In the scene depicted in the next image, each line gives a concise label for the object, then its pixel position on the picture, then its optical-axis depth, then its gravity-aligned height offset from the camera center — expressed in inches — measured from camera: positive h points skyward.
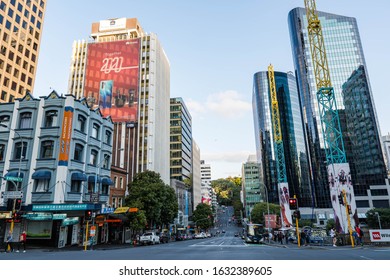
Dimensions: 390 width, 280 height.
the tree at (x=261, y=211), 3548.2 -61.4
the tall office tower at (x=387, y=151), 4937.5 +940.7
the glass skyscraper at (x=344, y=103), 4040.4 +1561.8
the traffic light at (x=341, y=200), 1503.4 +20.3
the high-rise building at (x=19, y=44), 2393.8 +1526.0
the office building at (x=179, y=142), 3964.1 +960.2
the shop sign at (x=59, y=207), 1145.7 +21.0
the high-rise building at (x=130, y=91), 2802.7 +1259.9
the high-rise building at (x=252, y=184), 6102.4 +505.6
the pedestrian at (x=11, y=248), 945.4 -125.0
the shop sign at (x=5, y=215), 1120.5 -5.3
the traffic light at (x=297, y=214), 1100.4 -33.0
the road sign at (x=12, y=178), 1157.1 +144.4
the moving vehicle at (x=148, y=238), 1619.1 -166.3
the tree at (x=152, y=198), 1691.7 +72.0
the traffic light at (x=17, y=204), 949.8 +29.3
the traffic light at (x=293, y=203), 1096.2 +9.8
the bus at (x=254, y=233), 1736.0 -178.5
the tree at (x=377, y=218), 2610.7 -136.6
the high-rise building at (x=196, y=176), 4861.0 +597.7
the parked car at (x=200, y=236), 2986.0 -291.4
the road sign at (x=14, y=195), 989.2 +67.5
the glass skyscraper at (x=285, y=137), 5295.3 +1341.4
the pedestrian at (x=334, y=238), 1135.0 -135.2
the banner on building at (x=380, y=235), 1055.0 -119.6
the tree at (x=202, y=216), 3941.9 -109.5
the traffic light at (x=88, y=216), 1091.3 -17.9
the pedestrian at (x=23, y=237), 939.7 -81.1
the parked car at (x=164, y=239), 1883.6 -200.3
